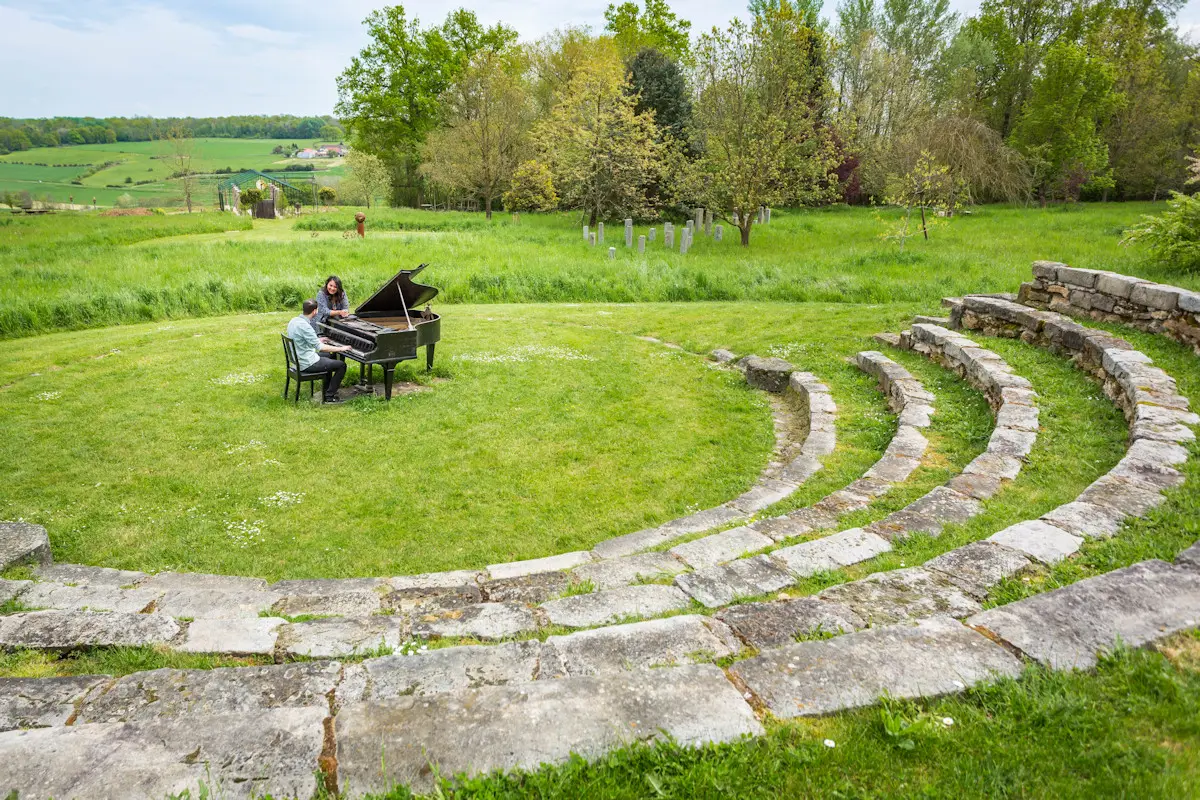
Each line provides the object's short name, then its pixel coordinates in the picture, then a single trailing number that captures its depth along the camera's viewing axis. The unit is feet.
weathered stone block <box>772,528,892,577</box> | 14.14
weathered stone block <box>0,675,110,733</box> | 8.75
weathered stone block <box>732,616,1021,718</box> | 8.35
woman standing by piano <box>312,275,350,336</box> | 33.14
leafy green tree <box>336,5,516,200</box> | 151.33
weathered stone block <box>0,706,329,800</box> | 7.05
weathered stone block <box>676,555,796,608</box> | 13.19
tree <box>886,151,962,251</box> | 75.46
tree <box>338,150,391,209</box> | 145.07
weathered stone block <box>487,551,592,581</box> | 16.42
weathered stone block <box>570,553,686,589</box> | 14.96
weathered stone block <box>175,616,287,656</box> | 11.76
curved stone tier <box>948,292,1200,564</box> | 13.30
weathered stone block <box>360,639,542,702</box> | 9.46
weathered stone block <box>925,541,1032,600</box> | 11.97
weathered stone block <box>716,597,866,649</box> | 10.57
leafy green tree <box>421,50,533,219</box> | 113.19
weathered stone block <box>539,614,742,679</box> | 9.89
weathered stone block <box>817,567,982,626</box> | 11.21
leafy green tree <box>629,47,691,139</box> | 107.34
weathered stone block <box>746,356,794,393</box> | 33.06
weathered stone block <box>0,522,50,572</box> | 15.64
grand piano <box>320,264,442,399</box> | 29.53
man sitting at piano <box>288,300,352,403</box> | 28.27
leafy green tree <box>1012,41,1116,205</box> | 97.45
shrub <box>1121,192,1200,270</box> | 38.11
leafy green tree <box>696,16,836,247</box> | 73.97
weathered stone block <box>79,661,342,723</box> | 8.91
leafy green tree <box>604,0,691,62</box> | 160.09
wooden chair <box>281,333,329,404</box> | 28.73
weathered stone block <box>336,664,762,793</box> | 7.40
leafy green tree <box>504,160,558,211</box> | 101.35
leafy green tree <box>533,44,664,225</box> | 94.99
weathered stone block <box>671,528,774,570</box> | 15.75
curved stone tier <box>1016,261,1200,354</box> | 26.55
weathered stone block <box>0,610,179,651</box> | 11.67
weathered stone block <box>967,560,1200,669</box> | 8.95
